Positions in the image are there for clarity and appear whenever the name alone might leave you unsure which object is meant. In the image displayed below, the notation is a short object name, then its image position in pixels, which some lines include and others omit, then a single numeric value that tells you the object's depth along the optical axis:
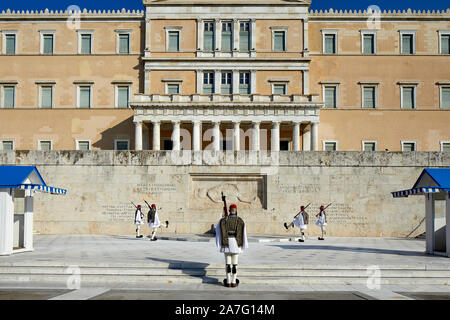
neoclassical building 46.78
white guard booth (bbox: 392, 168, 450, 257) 15.28
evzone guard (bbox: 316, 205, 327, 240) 22.16
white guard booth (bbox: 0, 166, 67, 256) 15.04
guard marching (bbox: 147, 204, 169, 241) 20.94
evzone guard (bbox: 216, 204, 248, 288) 11.30
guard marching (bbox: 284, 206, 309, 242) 20.95
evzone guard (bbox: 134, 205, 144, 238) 22.23
